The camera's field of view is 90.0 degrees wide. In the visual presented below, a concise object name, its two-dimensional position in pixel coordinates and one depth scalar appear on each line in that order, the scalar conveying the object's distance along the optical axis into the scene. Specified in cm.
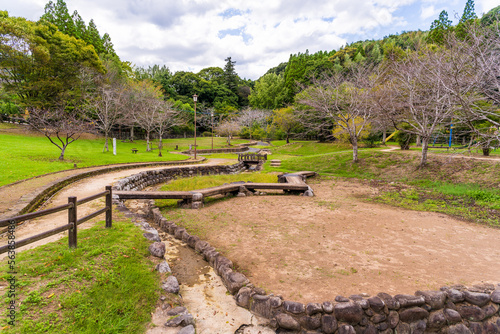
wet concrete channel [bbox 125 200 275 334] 328
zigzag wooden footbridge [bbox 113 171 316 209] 842
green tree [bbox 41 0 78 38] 3173
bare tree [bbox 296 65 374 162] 1570
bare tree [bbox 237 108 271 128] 4569
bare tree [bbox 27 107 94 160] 1427
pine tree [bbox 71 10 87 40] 3394
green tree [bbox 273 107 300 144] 3400
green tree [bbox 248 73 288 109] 5358
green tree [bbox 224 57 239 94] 6619
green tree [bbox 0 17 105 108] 2285
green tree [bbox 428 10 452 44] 2776
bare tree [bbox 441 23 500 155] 798
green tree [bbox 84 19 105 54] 3500
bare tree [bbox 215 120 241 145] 3891
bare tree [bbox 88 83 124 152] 2528
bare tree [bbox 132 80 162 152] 2888
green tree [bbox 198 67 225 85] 7033
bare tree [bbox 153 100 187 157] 2734
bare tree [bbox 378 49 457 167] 1146
